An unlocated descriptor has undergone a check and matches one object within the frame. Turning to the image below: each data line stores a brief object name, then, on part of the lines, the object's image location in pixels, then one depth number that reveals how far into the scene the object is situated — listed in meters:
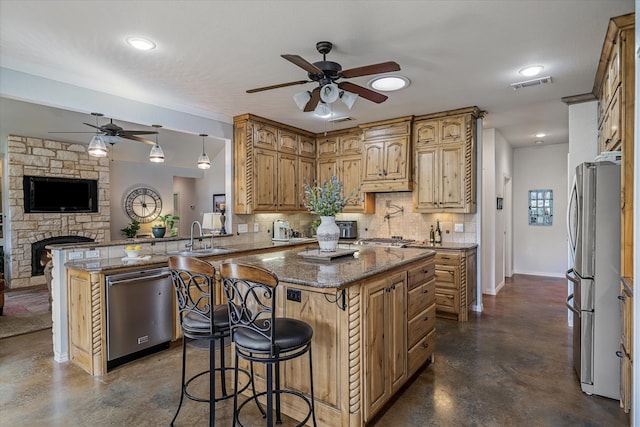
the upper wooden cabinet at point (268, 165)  4.73
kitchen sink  3.84
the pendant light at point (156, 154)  4.92
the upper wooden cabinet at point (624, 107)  2.19
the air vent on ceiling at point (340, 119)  4.87
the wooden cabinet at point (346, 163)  5.45
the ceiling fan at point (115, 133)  4.46
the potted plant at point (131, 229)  8.01
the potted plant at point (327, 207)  2.60
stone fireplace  6.24
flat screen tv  6.43
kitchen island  2.01
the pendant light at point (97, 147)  4.16
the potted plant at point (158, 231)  3.97
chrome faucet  4.06
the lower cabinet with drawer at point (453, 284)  4.28
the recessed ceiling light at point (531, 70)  3.10
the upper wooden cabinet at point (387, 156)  4.84
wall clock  8.23
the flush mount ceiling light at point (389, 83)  3.29
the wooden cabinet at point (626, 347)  2.08
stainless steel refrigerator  2.43
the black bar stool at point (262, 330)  1.68
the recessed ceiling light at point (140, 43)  2.57
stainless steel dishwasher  2.99
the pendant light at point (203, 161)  6.59
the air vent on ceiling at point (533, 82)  3.36
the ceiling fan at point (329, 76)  2.24
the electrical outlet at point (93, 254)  3.39
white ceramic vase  2.71
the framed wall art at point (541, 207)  6.96
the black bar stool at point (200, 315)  1.96
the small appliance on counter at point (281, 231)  5.34
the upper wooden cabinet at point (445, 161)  4.44
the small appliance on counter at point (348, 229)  5.64
